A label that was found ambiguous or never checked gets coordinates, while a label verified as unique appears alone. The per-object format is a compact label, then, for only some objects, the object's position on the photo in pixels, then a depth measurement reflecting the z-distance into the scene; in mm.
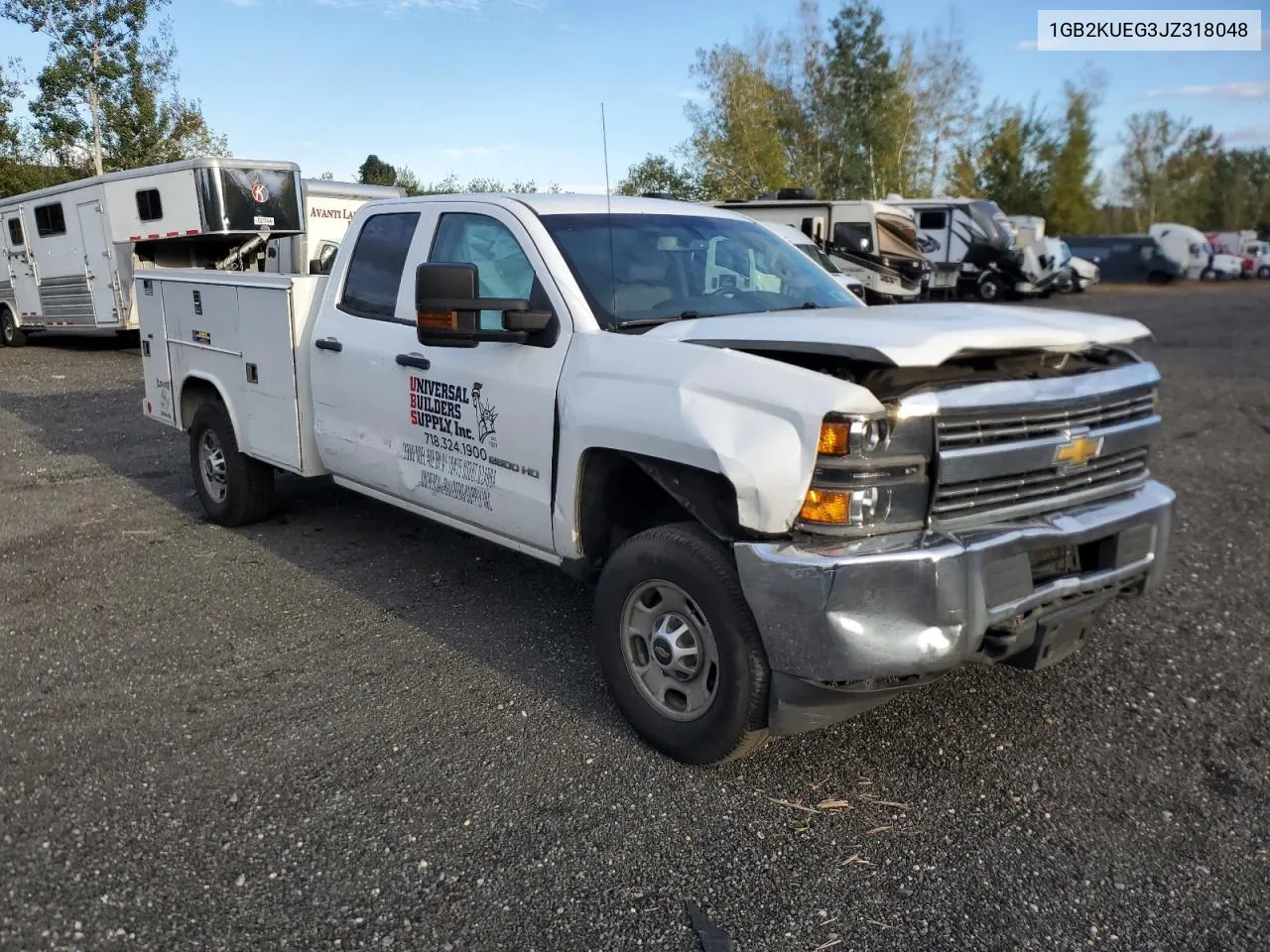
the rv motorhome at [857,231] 18547
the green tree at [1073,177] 54062
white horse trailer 14391
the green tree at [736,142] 37219
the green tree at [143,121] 26406
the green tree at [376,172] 37819
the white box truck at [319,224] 14867
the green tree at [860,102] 40188
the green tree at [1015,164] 50969
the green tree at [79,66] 25016
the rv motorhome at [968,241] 26969
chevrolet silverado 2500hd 3002
